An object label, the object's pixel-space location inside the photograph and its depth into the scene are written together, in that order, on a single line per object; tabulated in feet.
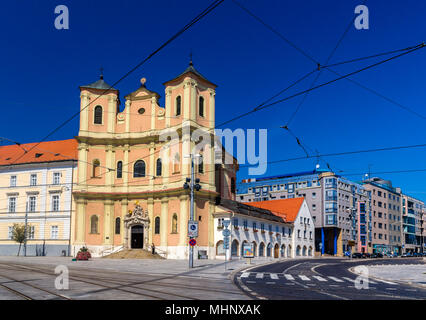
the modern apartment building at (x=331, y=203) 308.60
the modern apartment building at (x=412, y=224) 414.82
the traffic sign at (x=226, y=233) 105.70
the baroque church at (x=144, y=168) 171.94
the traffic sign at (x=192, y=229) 107.86
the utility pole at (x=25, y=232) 185.57
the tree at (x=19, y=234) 184.85
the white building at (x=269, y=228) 175.73
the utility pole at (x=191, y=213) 109.50
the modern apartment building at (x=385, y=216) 359.87
